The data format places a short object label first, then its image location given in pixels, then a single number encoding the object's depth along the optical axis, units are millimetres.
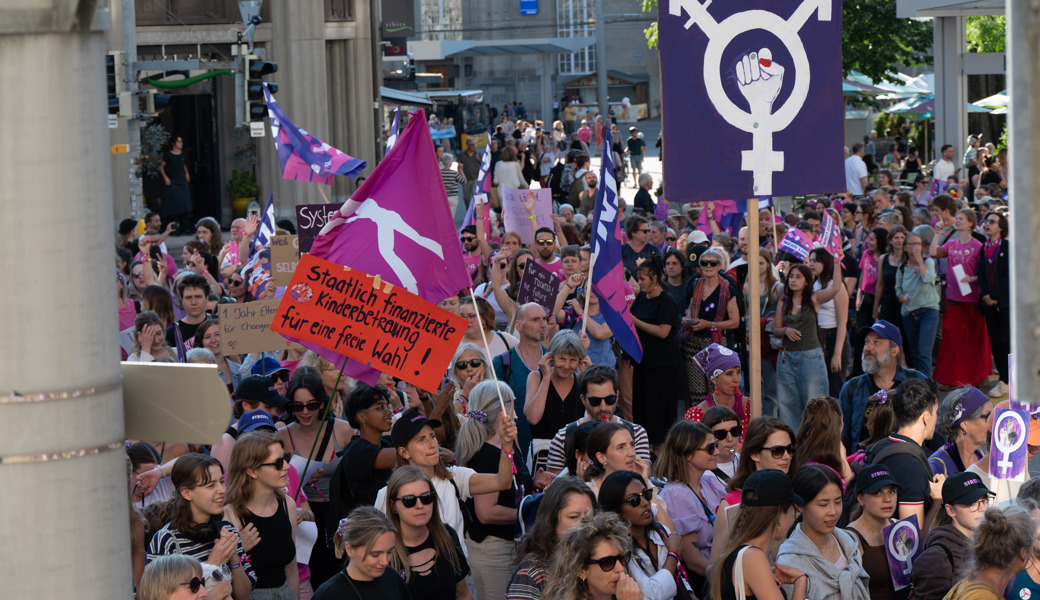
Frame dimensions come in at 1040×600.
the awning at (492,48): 66750
